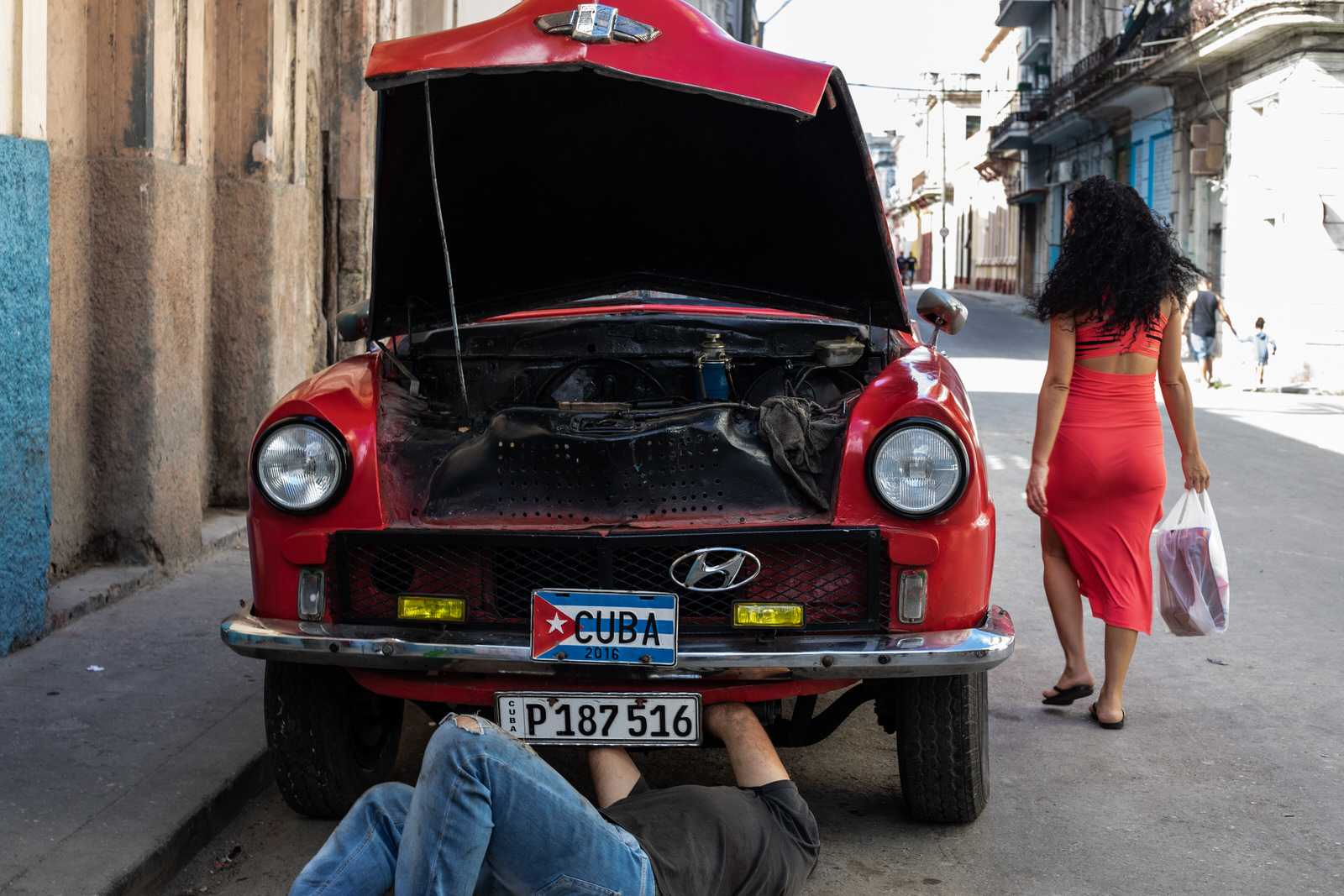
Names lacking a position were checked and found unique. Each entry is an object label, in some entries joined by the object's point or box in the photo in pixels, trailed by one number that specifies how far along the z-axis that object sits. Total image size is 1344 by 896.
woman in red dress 4.27
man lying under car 2.15
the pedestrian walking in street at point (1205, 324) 18.03
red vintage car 2.98
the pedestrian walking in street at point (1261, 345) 18.02
